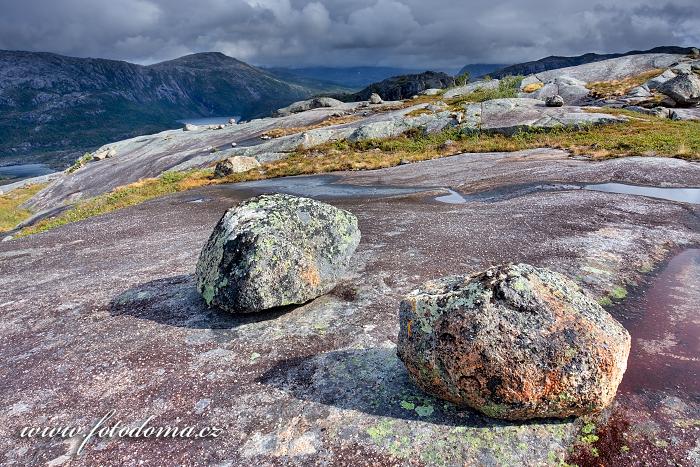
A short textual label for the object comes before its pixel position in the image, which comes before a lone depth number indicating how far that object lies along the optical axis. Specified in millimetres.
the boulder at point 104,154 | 92938
